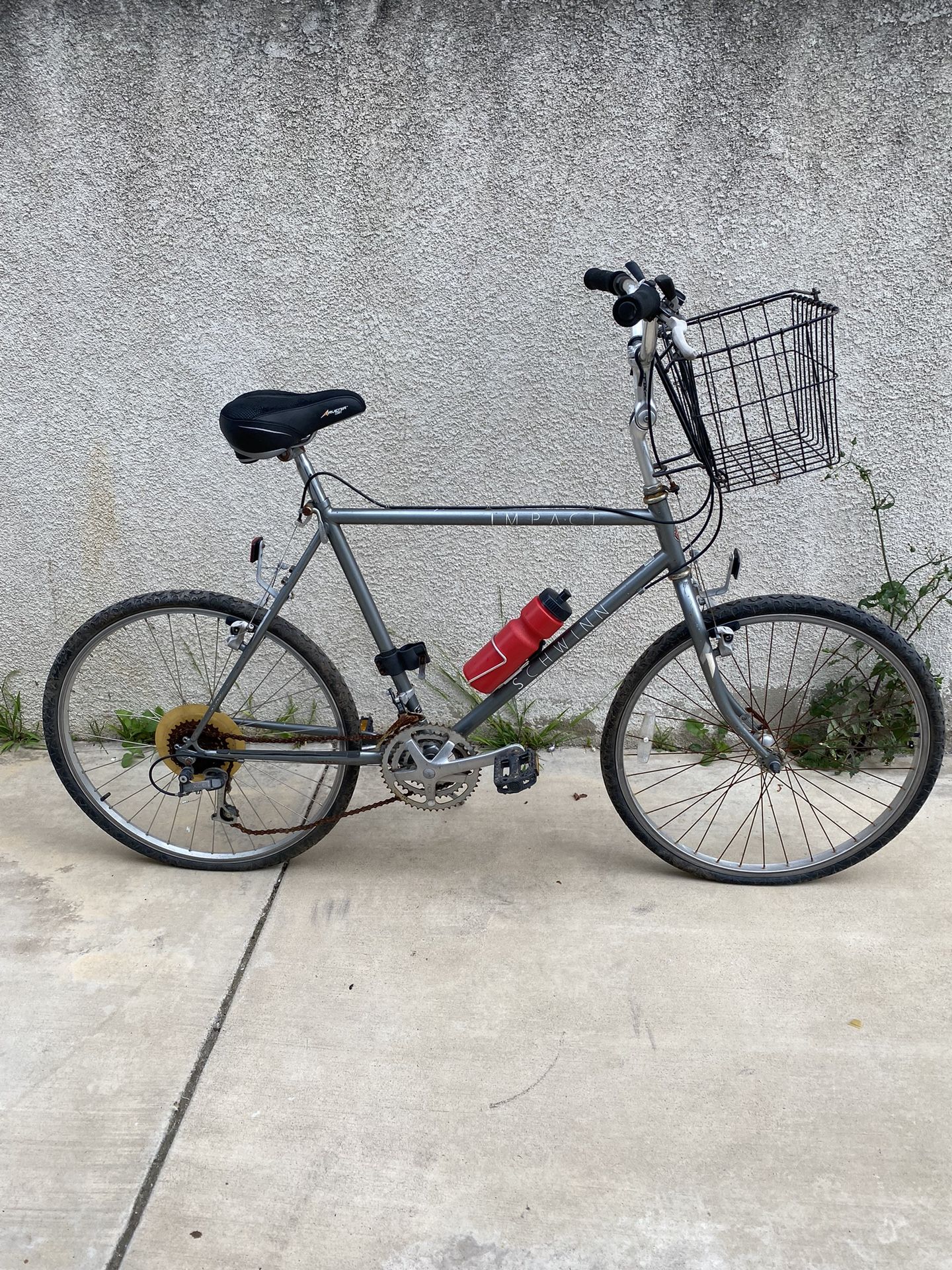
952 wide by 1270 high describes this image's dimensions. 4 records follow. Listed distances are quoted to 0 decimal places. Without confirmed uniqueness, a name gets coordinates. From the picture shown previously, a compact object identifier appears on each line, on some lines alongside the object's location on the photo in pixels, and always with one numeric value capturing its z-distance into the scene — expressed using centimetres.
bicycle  225
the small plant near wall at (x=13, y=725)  334
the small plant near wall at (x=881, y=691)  300
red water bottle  230
